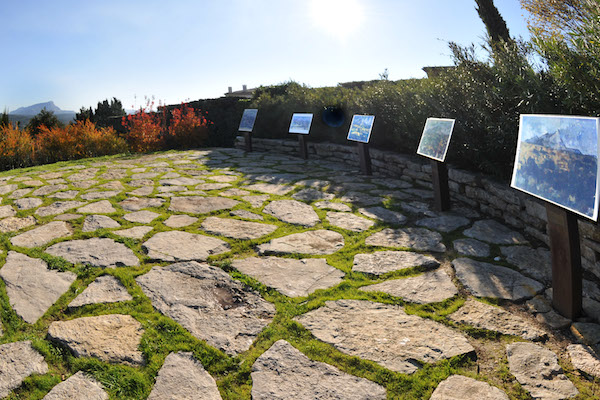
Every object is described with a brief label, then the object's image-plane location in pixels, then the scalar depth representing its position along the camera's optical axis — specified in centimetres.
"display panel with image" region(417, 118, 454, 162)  422
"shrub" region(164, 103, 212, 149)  1080
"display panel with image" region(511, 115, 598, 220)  211
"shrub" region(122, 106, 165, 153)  1044
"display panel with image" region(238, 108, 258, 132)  923
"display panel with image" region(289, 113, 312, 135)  787
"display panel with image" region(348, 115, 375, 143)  628
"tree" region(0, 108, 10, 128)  1165
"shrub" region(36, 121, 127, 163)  900
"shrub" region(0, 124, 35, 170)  827
